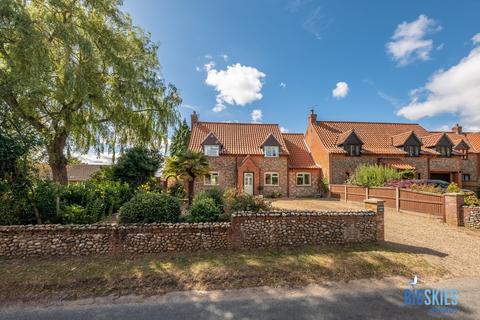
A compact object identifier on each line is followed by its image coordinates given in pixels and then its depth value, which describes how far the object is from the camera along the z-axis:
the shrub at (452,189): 12.62
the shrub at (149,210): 8.23
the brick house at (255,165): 23.44
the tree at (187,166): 12.48
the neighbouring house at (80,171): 46.82
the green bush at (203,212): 8.65
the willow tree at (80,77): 10.00
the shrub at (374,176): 18.39
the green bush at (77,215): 8.66
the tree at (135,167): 16.16
